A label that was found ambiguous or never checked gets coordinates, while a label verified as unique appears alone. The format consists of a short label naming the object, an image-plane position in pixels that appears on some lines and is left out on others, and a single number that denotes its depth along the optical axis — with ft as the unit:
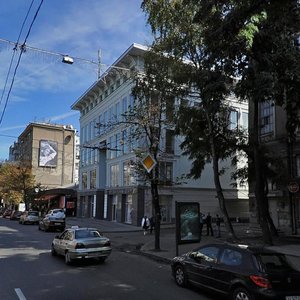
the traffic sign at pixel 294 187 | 86.07
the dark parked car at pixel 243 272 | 27.81
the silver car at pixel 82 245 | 49.16
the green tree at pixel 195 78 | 61.92
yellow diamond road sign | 64.61
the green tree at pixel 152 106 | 70.59
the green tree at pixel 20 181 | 224.94
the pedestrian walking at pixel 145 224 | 107.96
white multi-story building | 147.54
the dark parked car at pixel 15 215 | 190.60
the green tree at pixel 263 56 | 47.50
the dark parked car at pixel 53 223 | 112.47
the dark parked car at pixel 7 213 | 224.37
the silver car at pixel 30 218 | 151.84
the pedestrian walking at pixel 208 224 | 95.33
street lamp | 56.75
